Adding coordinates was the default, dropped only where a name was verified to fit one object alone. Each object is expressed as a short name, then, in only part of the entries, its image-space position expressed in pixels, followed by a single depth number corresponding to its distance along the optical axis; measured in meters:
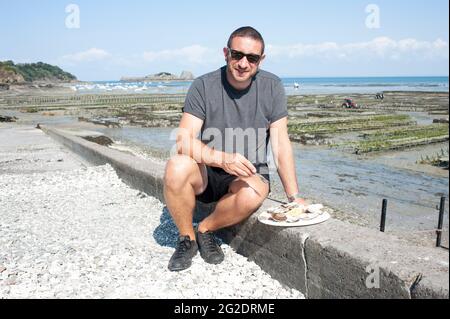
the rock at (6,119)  20.01
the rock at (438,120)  20.65
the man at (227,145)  3.02
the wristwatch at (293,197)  3.04
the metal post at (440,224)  4.22
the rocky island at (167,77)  164.75
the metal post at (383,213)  5.09
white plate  2.80
